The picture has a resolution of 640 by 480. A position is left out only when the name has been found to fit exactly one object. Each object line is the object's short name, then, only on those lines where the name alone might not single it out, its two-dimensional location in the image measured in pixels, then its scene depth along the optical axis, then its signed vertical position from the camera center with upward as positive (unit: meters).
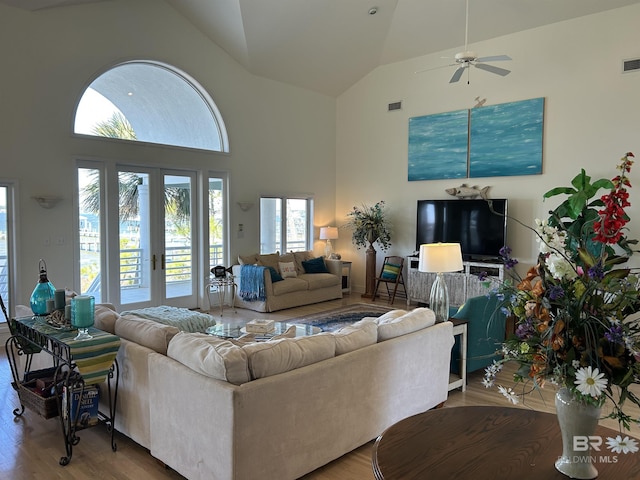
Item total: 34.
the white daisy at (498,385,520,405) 1.51 -0.56
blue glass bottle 3.57 -0.60
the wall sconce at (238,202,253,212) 8.07 +0.21
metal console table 2.97 -0.94
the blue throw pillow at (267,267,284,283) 7.72 -0.93
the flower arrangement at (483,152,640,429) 1.28 -0.27
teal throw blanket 7.53 -1.03
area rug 6.77 -1.48
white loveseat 7.61 -1.07
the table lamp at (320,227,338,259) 9.29 -0.33
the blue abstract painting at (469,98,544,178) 7.24 +1.23
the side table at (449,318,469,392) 4.21 -1.22
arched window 6.49 +1.58
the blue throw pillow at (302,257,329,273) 8.62 -0.86
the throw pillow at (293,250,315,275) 8.57 -0.72
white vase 1.40 -0.62
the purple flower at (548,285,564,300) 1.33 -0.20
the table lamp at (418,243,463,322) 4.00 -0.39
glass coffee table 4.56 -1.12
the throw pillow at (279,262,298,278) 8.13 -0.88
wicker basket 3.21 -1.22
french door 6.78 -0.31
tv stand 7.38 -1.03
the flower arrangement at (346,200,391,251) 8.77 -0.16
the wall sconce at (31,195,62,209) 5.80 +0.21
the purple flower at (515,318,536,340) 1.42 -0.33
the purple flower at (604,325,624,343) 1.21 -0.29
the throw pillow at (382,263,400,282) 8.56 -0.95
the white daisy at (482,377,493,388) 1.54 -0.53
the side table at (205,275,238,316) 7.44 -1.12
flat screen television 7.48 -0.12
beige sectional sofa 2.45 -1.00
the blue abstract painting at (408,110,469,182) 8.03 +1.24
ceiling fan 5.14 +1.73
